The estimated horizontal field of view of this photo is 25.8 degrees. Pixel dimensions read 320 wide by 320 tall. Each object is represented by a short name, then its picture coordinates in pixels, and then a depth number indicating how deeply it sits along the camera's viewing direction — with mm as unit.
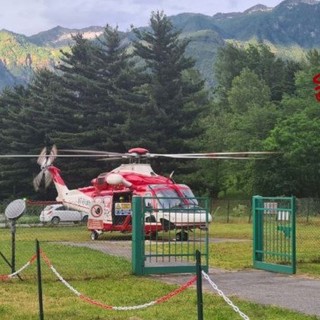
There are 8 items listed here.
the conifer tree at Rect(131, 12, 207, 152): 53125
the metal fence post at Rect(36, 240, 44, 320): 8984
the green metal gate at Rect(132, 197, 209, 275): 14812
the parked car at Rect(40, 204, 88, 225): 41897
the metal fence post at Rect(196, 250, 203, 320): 6320
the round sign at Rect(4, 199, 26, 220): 14164
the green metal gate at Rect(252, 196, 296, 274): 15195
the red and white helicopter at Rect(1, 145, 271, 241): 26469
